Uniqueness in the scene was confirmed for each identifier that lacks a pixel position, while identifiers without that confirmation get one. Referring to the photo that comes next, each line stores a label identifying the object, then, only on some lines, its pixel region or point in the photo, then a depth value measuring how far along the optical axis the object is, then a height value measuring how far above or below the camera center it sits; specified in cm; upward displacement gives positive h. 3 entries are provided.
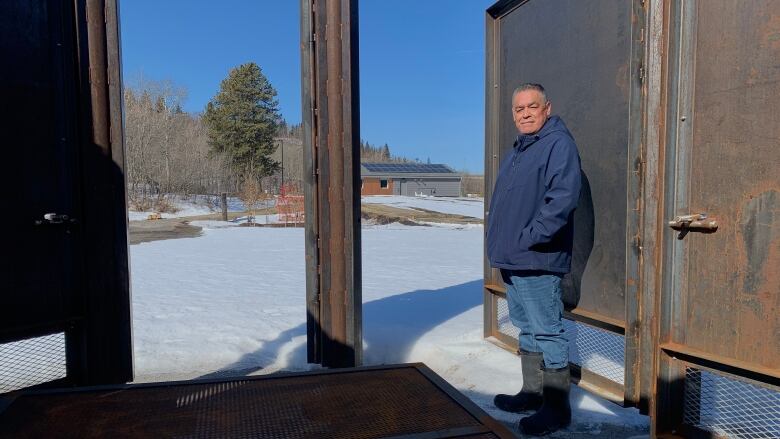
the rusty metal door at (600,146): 263 +25
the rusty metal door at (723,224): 184 -14
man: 228 -19
